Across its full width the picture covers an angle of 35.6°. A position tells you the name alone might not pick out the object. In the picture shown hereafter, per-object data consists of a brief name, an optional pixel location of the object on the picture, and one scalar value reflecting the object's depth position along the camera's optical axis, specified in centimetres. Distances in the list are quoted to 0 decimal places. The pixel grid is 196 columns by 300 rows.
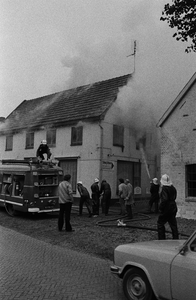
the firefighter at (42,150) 1416
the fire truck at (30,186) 1243
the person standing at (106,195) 1373
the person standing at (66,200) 941
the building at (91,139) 1806
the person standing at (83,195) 1296
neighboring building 1249
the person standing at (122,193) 1234
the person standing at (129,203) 1189
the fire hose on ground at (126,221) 961
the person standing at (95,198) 1326
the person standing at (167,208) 690
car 346
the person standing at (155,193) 1402
